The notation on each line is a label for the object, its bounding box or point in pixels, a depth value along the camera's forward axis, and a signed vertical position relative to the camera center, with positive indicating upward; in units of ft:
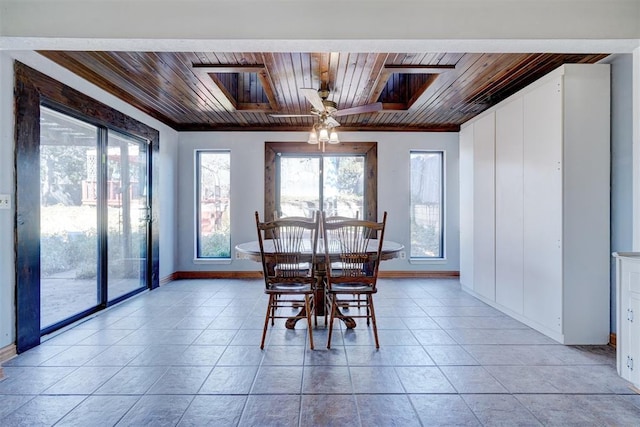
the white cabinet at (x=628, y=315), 6.55 -2.20
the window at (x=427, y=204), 17.88 +0.32
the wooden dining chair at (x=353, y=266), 8.64 -1.59
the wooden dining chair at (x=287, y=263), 8.33 -1.45
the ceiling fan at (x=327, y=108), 9.58 +3.24
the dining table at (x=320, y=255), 9.10 -1.29
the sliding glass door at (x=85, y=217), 9.47 -0.24
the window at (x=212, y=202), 17.84 +0.42
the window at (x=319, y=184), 17.89 +1.44
